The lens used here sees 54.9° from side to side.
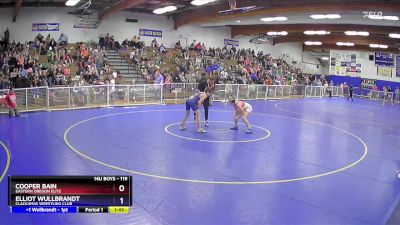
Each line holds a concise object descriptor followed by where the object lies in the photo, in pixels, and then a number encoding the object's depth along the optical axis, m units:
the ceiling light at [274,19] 28.00
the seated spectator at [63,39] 28.41
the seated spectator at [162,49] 33.00
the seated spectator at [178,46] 34.68
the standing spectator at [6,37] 25.16
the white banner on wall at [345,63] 45.31
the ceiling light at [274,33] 36.48
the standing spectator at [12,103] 16.67
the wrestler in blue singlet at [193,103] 14.39
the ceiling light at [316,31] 33.00
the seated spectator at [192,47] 35.81
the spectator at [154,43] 33.56
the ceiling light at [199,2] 23.47
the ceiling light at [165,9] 28.33
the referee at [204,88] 15.68
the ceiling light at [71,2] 23.64
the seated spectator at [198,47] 36.06
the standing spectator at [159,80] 24.45
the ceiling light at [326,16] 24.59
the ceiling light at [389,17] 20.58
